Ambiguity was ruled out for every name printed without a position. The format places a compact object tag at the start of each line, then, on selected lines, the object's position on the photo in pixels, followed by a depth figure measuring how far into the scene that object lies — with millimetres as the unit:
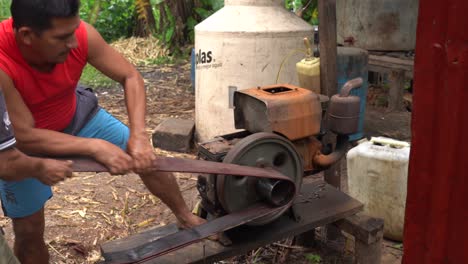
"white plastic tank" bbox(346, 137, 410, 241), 3297
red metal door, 1557
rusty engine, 2496
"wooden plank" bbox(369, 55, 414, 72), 6096
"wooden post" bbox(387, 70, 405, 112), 6203
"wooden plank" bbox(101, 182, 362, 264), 2467
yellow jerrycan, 3479
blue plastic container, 4770
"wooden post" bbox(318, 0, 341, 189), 3348
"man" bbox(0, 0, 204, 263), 2232
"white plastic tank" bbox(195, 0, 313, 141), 4625
